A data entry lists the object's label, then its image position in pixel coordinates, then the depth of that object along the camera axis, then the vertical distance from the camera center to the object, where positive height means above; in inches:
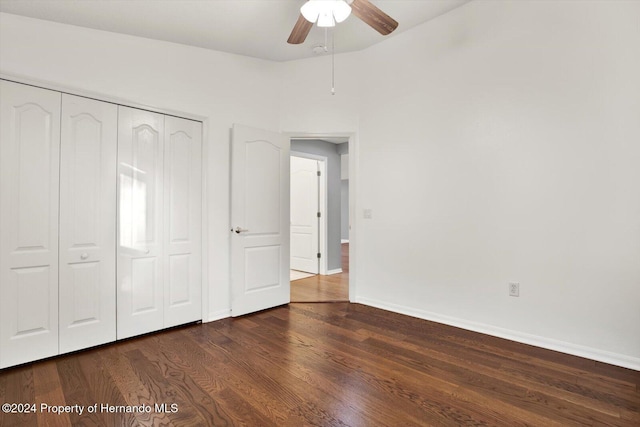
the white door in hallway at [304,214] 220.8 +1.9
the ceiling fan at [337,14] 76.2 +51.6
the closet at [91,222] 87.8 -1.7
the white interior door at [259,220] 129.2 -1.4
